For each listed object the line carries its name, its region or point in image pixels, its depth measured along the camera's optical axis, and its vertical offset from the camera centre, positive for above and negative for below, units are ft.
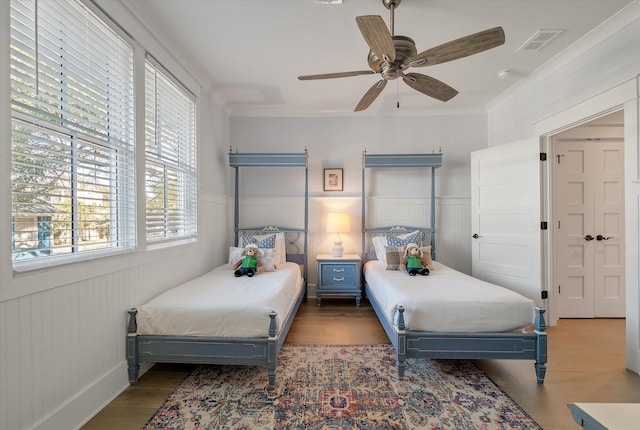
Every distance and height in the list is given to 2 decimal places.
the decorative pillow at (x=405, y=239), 12.31 -1.10
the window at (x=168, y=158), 8.03 +1.82
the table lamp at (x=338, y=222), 12.80 -0.35
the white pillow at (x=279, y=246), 12.17 -1.46
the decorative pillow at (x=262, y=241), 11.76 -1.14
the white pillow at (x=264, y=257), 10.97 -1.74
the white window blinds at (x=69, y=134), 4.60 +1.56
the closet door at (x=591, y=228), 11.07 -0.51
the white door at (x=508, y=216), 10.46 -0.04
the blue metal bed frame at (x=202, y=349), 6.59 -3.25
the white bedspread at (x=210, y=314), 6.66 -2.42
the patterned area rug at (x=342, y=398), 5.63 -4.22
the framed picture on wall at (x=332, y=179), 14.03 +1.77
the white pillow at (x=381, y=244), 12.28 -1.33
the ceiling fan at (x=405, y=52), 5.03 +3.31
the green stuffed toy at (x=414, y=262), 10.32 -1.81
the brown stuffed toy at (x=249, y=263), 10.07 -1.83
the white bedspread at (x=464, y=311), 7.07 -2.46
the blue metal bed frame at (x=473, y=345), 6.89 -3.28
